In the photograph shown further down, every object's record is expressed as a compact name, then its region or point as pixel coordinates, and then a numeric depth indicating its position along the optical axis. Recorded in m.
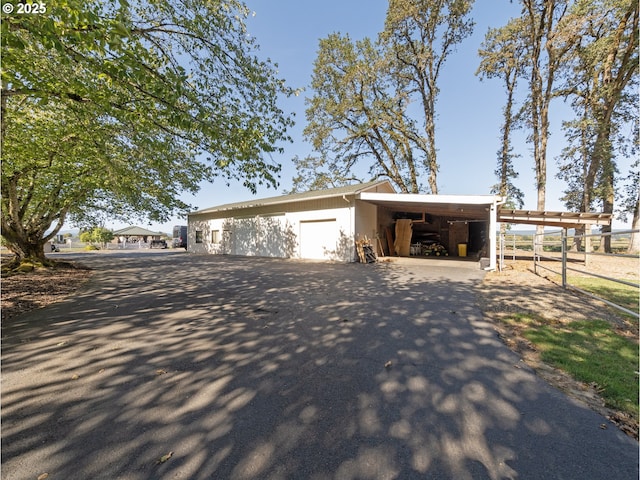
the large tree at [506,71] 17.27
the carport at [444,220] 9.76
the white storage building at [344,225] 12.09
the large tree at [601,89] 13.92
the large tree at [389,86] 17.84
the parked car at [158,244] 31.61
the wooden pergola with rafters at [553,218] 10.99
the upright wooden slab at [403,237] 16.02
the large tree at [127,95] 3.46
